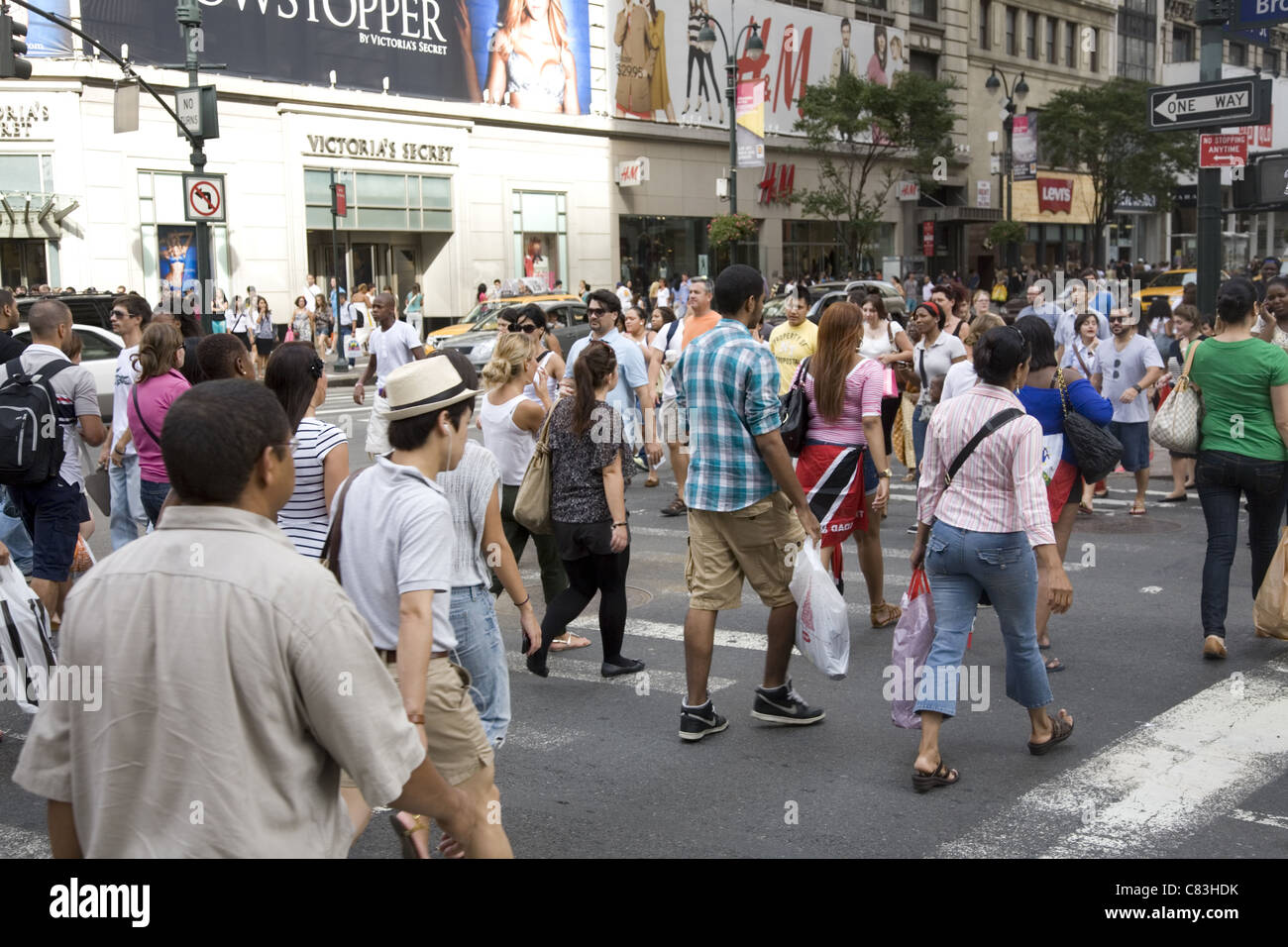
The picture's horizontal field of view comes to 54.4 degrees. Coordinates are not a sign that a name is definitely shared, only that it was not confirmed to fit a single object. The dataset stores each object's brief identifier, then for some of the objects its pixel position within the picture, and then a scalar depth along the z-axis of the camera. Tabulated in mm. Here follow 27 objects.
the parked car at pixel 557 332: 23381
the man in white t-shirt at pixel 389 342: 12938
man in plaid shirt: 5551
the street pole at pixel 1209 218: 12648
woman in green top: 6750
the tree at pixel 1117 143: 48219
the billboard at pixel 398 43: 28297
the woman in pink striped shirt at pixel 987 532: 5102
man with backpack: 6371
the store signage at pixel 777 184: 46188
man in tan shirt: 2277
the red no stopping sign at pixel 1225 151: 12656
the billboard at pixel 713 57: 40781
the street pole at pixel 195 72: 19469
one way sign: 12031
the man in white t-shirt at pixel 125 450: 7660
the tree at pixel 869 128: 41406
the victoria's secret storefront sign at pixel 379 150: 32031
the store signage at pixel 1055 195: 57188
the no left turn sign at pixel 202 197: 19734
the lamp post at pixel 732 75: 28131
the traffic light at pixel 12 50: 15984
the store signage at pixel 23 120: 26594
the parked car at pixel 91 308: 17938
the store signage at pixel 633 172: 40844
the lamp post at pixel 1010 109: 38438
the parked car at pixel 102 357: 17125
